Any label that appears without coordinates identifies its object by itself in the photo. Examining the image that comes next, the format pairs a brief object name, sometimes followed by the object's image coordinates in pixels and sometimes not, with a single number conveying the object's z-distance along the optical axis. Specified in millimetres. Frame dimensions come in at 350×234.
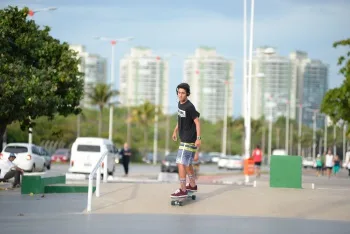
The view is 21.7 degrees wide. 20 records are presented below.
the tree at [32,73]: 29281
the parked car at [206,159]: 122969
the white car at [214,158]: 130550
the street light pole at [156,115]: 118725
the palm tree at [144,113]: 120625
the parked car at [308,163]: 109062
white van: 40688
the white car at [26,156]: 45125
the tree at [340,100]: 48250
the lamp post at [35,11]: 47594
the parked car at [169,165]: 59031
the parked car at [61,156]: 83812
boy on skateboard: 15852
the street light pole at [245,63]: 42062
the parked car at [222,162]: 85688
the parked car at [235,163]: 82169
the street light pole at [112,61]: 65881
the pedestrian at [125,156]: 45156
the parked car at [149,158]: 108375
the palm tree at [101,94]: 102500
